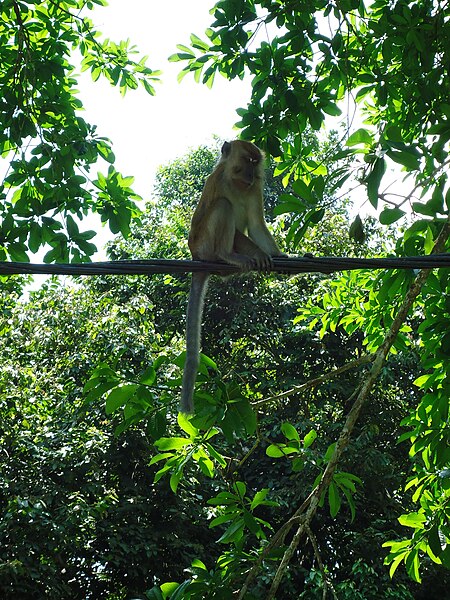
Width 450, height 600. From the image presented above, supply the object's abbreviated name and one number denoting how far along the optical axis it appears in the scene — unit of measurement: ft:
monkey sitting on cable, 12.69
